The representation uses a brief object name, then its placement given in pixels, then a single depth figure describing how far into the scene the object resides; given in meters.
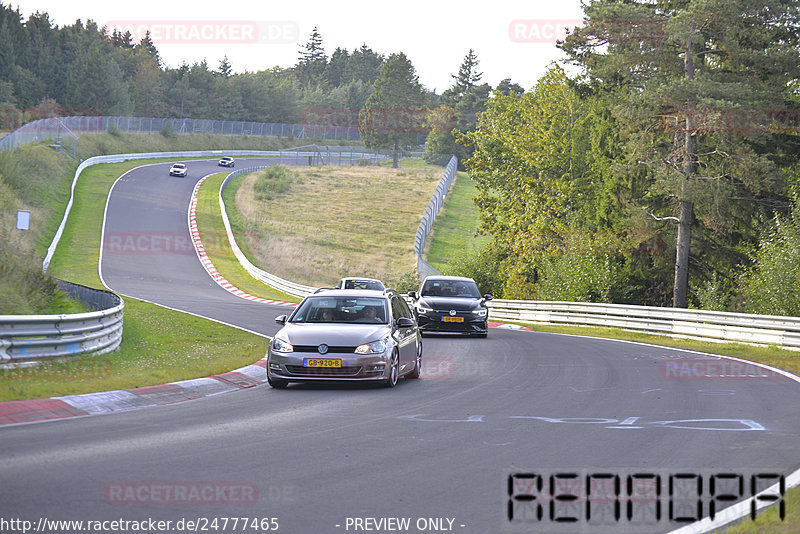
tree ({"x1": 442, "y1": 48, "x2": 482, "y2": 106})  154.88
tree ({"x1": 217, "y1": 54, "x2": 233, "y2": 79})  190.62
